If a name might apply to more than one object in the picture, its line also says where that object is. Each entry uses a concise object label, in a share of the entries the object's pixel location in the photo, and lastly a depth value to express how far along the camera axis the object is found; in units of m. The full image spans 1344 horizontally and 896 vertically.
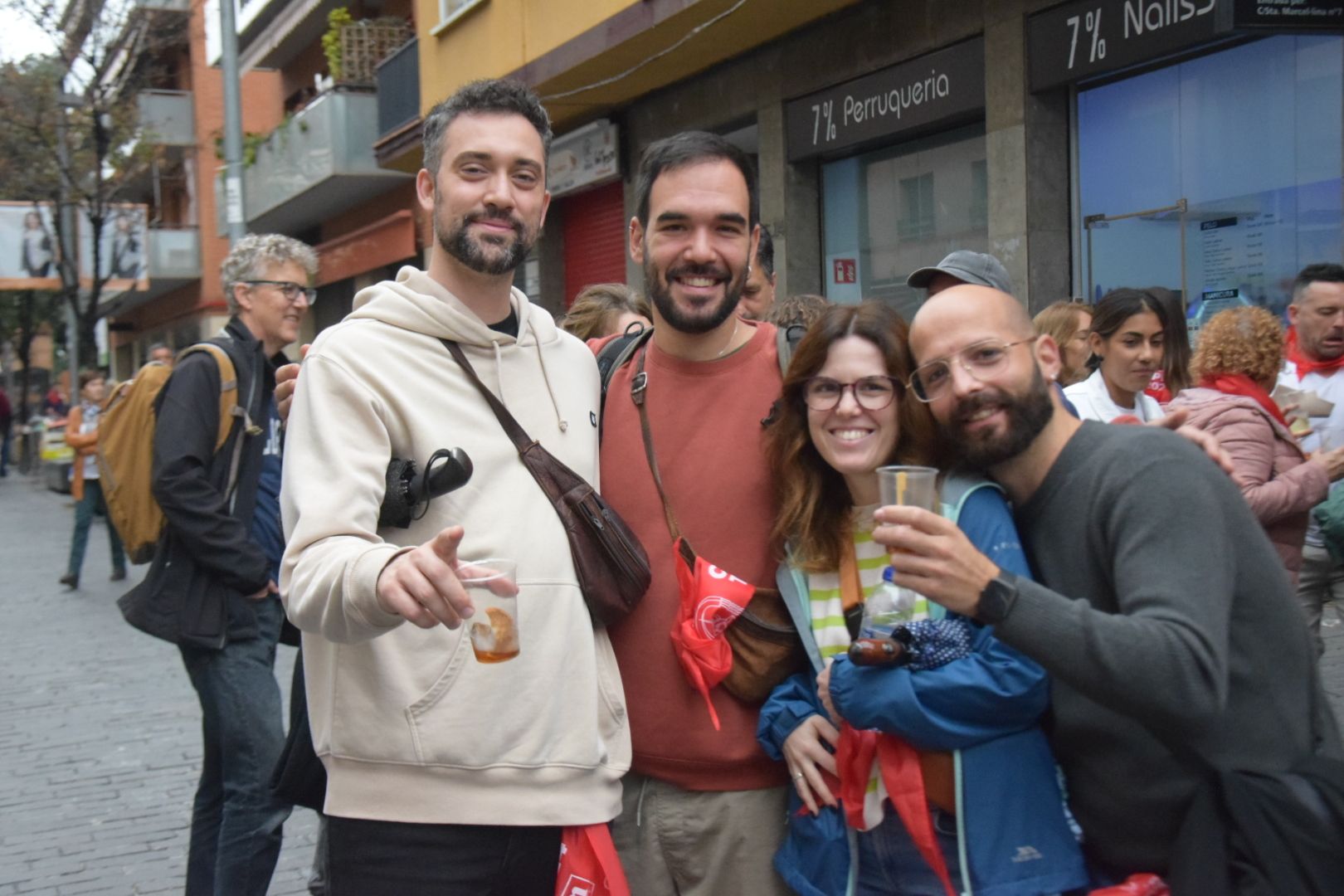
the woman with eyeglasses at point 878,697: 2.27
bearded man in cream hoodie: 2.37
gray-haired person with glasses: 4.09
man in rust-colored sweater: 2.72
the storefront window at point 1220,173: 7.60
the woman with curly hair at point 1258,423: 4.58
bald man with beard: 2.01
